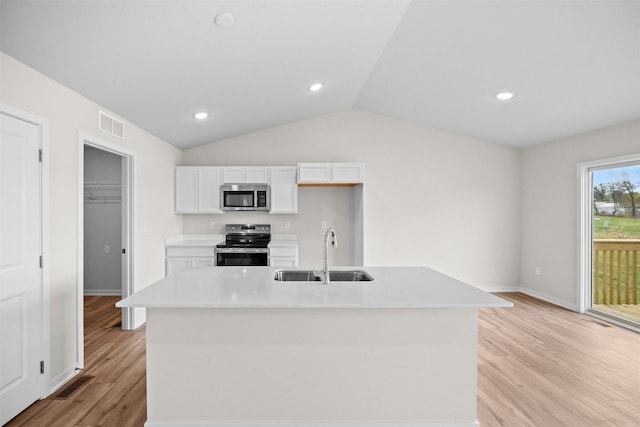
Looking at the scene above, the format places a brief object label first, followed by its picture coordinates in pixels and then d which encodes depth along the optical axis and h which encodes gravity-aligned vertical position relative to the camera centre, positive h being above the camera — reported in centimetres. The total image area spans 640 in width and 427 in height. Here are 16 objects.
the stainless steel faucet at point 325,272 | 230 -38
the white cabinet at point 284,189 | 503 +37
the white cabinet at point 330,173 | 484 +58
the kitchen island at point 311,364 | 205 -90
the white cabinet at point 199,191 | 501 +34
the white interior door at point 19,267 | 216 -34
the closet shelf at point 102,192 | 537 +35
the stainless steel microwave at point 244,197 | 498 +25
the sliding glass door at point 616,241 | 400 -34
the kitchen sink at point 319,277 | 270 -48
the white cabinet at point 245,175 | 500 +57
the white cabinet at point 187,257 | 464 -57
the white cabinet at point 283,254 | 470 -54
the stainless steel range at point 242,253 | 465 -52
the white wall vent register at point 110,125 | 318 +87
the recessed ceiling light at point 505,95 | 382 +132
